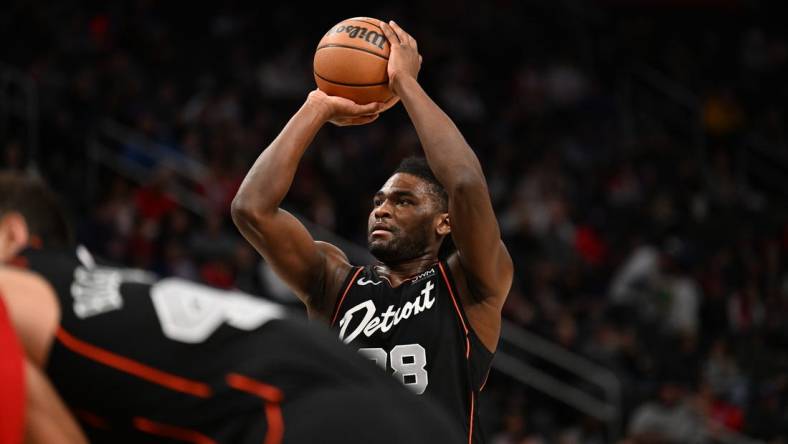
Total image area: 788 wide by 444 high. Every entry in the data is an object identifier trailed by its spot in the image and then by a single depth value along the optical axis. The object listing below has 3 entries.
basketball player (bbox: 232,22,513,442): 8.35
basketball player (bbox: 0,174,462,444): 4.96
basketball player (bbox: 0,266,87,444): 4.56
